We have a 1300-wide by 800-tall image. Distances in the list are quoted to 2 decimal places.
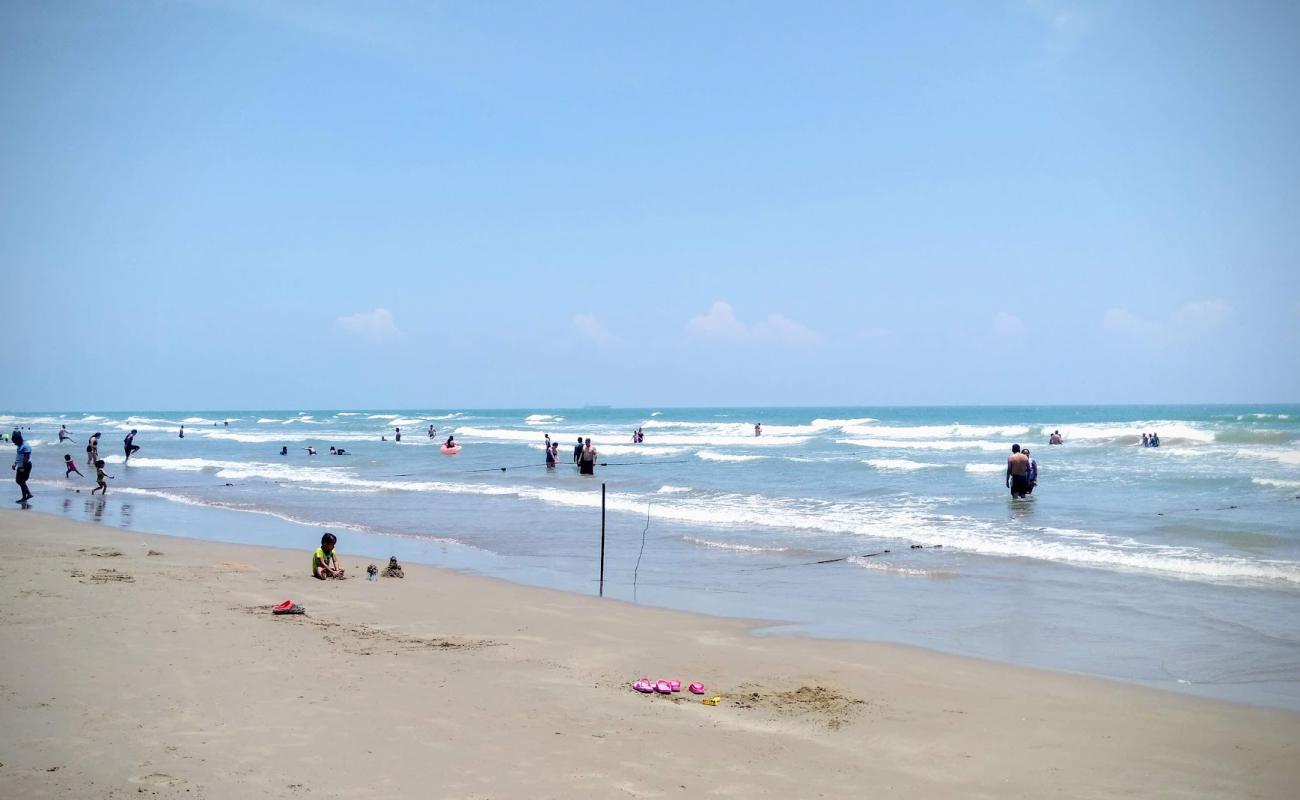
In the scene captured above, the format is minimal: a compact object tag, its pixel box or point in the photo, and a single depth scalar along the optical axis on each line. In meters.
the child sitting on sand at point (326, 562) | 10.72
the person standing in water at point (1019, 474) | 18.91
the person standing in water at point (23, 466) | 19.02
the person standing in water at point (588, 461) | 27.99
